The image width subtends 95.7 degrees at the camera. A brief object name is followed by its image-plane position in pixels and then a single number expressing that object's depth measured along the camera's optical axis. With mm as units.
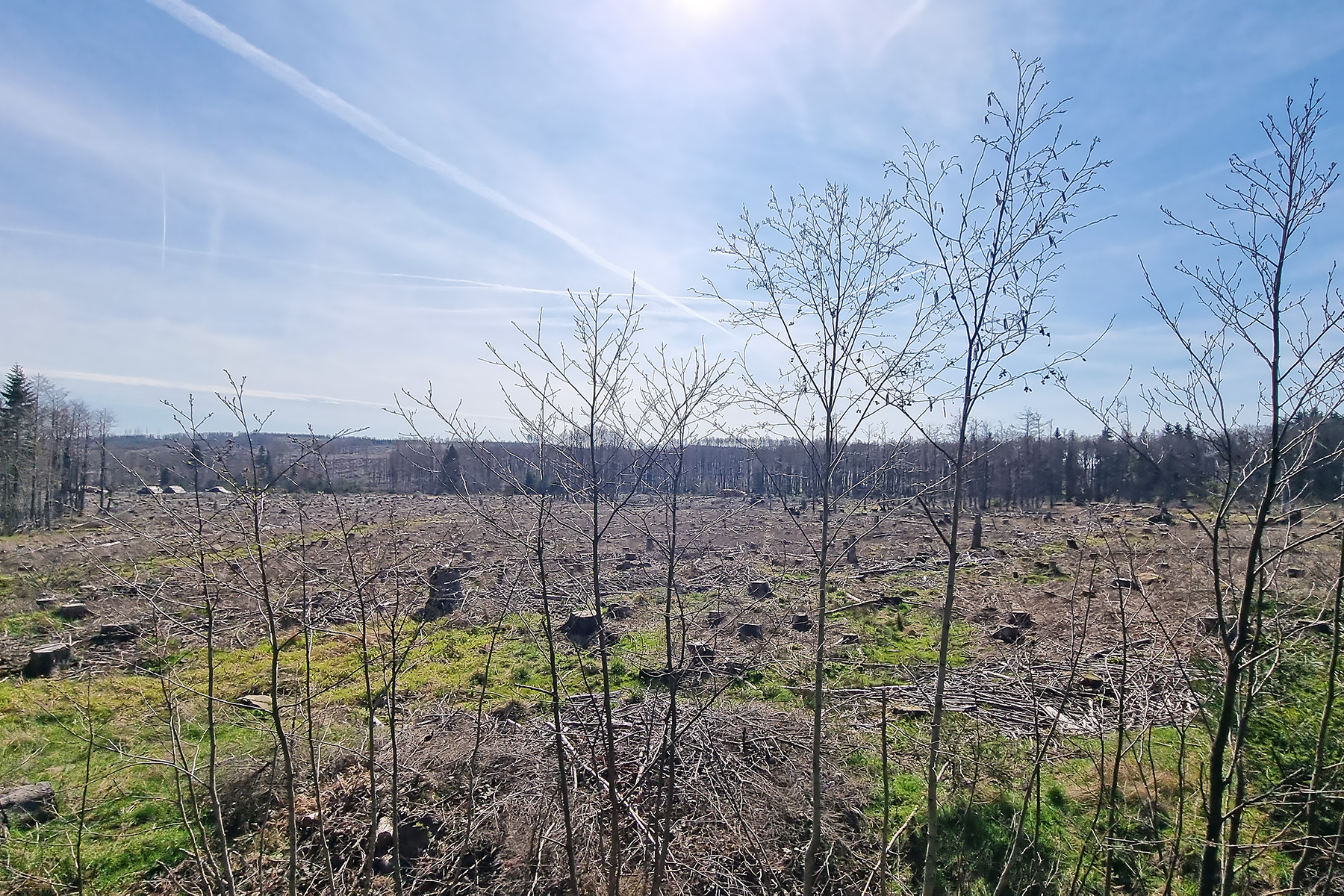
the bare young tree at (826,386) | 3891
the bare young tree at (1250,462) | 2971
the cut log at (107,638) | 9230
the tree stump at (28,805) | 6023
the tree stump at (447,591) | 12258
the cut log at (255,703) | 6383
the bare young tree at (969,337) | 3203
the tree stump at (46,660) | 10164
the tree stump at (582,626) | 11227
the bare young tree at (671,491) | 4188
